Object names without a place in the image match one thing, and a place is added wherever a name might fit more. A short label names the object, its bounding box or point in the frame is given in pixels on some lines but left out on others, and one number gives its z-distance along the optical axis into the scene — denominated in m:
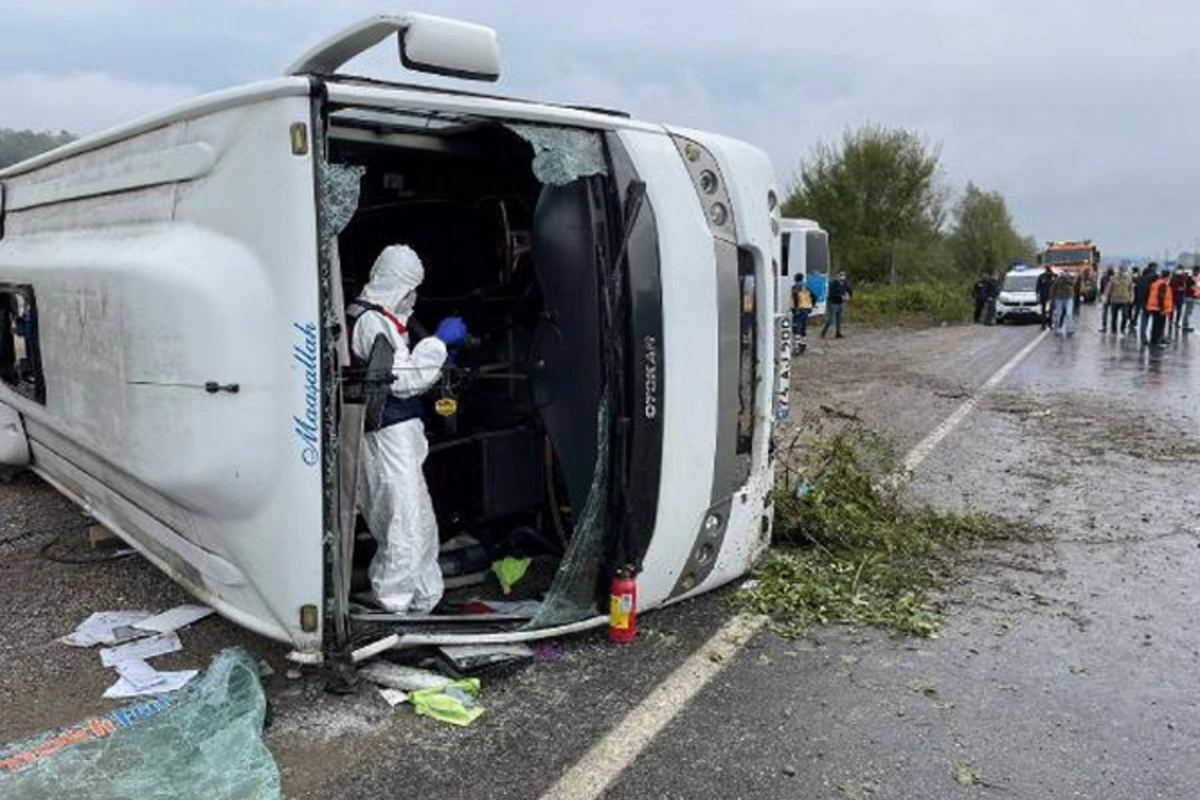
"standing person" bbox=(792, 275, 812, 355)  18.33
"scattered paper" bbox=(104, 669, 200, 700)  3.58
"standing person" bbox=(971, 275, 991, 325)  28.81
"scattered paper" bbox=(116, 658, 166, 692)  3.65
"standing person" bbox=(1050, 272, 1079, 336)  22.47
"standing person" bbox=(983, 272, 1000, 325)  28.58
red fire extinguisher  3.95
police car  27.31
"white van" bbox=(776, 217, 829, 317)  22.40
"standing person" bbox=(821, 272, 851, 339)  22.48
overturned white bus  3.27
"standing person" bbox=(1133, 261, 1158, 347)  19.77
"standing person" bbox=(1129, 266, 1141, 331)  21.40
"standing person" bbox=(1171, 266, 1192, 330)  20.28
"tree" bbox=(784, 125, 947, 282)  36.97
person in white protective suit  3.92
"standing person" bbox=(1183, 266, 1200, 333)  21.27
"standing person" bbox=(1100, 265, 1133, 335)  21.94
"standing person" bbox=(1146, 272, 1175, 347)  18.72
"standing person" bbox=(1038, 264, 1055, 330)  25.62
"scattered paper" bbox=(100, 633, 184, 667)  3.87
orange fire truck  39.30
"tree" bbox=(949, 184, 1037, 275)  53.25
